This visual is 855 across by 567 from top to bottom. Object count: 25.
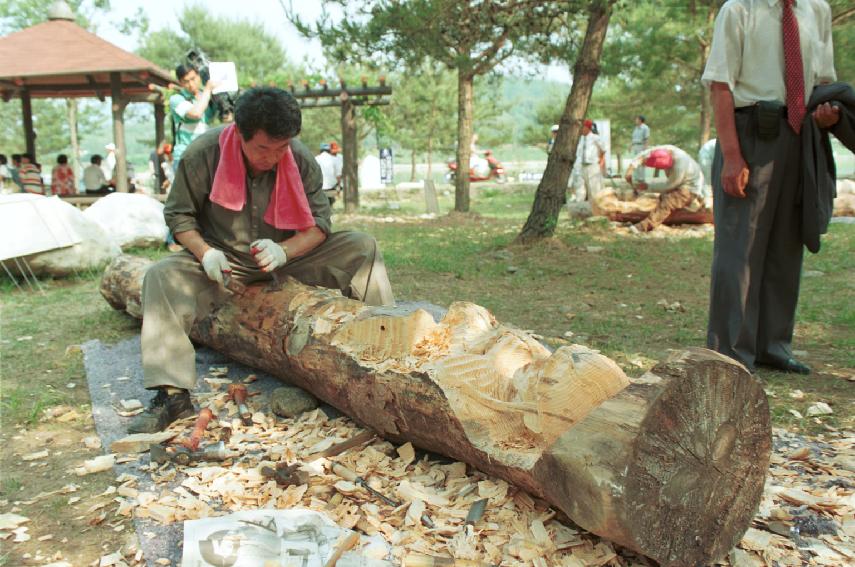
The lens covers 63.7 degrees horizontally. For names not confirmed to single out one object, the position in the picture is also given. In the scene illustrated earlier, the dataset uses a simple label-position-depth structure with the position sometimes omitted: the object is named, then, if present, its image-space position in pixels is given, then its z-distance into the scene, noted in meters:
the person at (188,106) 5.68
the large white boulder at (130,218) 6.81
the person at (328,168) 10.95
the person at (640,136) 14.11
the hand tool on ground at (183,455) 2.35
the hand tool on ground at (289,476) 2.16
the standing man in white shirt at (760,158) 2.97
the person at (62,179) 11.62
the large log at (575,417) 1.58
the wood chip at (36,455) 2.51
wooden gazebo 9.65
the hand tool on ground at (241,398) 2.77
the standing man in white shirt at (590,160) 11.17
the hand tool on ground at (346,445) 2.37
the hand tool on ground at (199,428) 2.43
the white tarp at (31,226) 5.32
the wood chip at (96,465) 2.36
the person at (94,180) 12.05
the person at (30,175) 10.80
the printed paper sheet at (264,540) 1.72
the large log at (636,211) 8.26
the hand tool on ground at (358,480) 2.04
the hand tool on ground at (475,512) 1.89
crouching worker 7.92
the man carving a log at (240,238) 2.70
